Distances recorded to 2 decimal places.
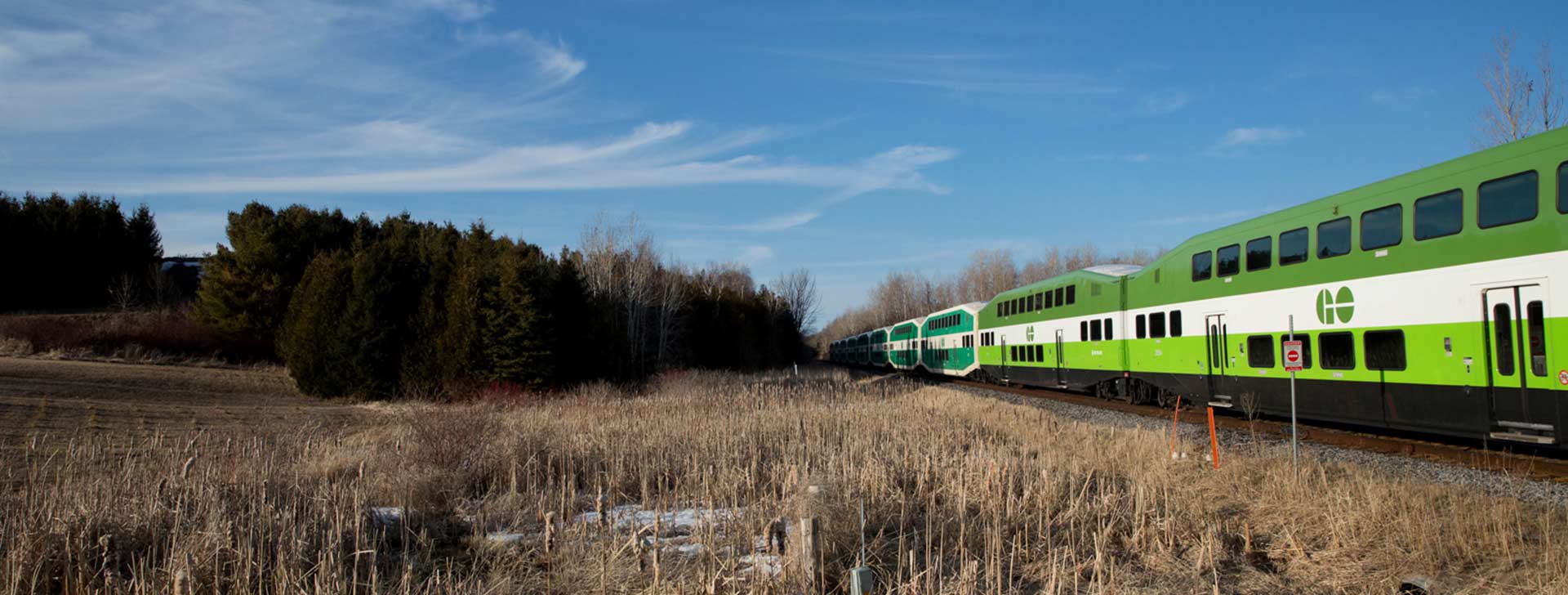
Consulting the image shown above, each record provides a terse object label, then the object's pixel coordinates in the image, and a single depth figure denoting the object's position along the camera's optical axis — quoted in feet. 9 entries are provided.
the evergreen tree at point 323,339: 106.63
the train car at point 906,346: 165.48
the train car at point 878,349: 204.02
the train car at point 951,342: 123.13
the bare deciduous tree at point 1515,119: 75.36
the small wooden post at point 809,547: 18.79
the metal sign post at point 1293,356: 38.60
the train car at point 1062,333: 74.90
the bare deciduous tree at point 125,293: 158.61
